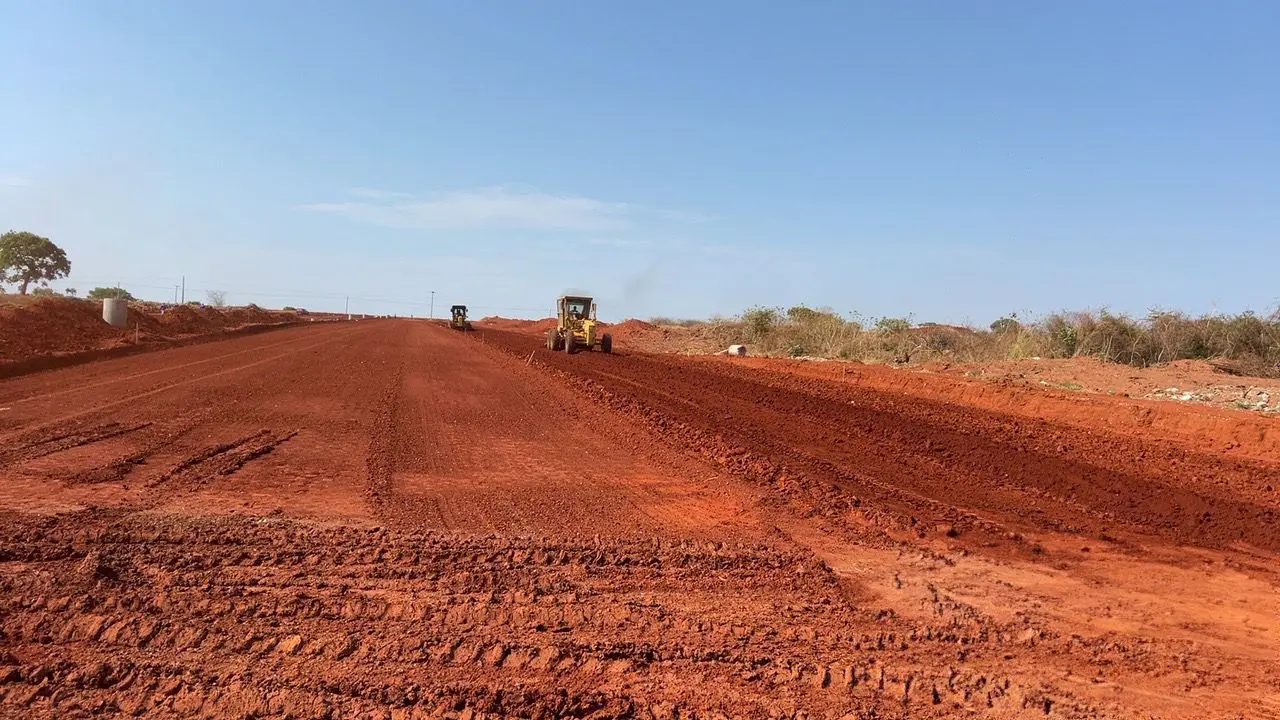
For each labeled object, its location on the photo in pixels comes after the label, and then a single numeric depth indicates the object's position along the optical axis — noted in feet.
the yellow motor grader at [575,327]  109.40
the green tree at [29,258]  234.58
